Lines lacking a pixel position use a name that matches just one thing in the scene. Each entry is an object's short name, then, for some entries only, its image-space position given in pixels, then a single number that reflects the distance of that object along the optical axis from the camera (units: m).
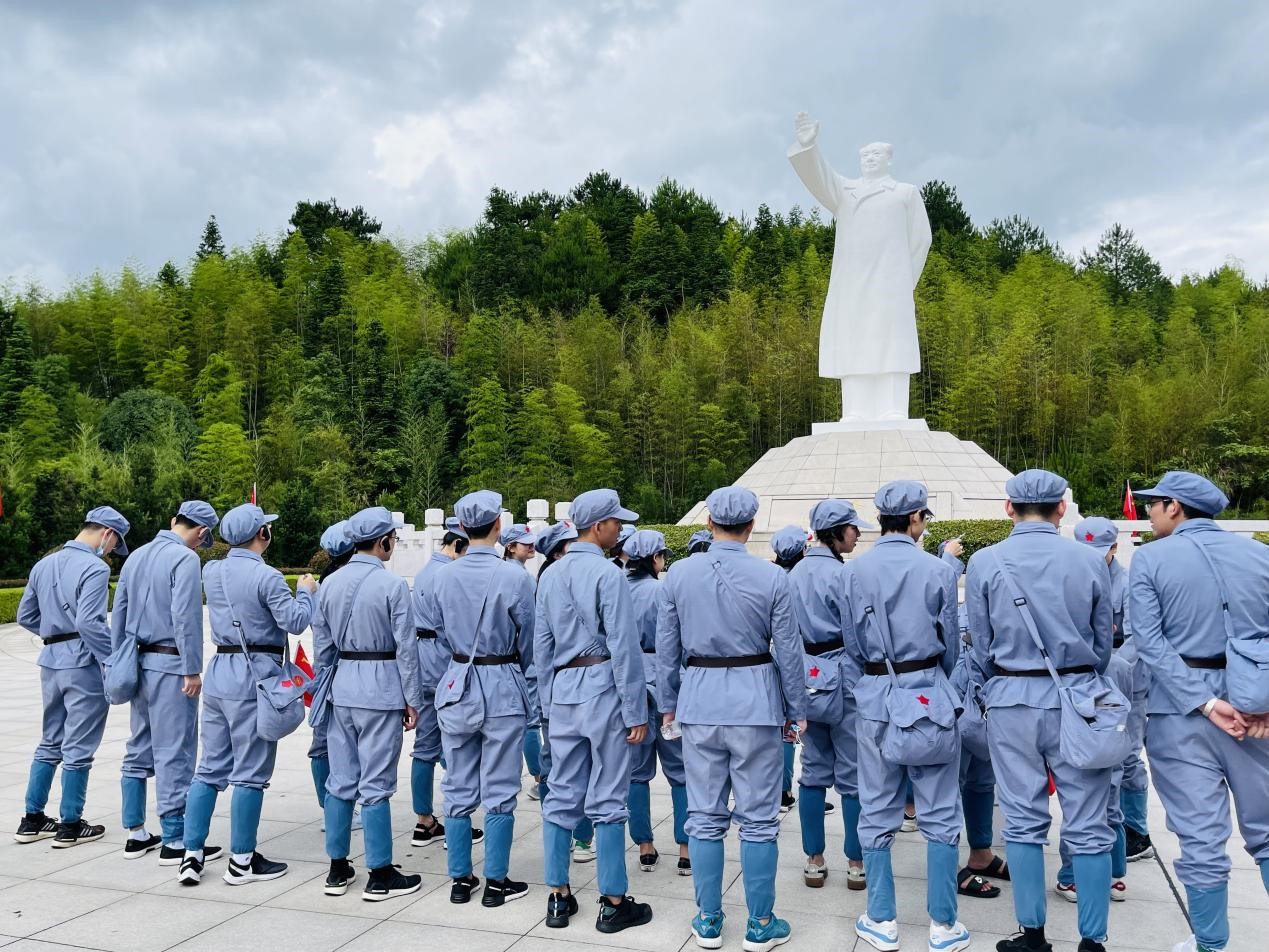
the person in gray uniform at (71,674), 3.96
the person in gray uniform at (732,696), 2.88
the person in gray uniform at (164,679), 3.75
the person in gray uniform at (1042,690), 2.72
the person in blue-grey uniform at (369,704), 3.34
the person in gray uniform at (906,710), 2.84
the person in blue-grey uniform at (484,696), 3.27
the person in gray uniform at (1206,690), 2.63
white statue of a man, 13.52
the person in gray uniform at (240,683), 3.51
